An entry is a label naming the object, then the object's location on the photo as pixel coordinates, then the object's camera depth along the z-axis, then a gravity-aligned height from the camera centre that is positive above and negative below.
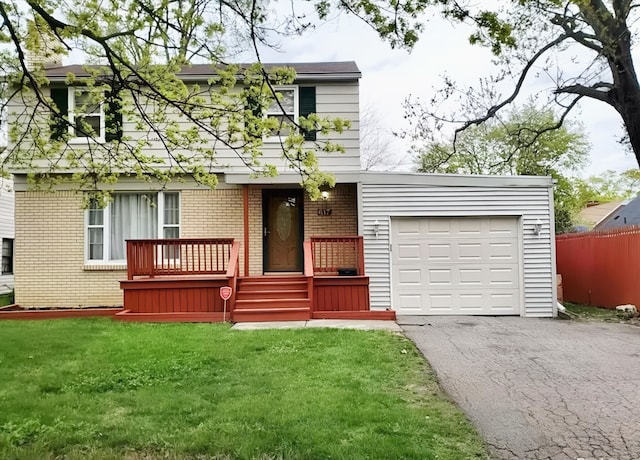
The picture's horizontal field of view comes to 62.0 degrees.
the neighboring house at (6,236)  17.33 +0.64
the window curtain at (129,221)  11.97 +0.73
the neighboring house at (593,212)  39.21 +2.70
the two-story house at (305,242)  10.20 +0.20
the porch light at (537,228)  11.06 +0.41
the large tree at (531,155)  25.88 +4.93
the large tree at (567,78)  10.11 +3.74
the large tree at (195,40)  4.77 +2.07
